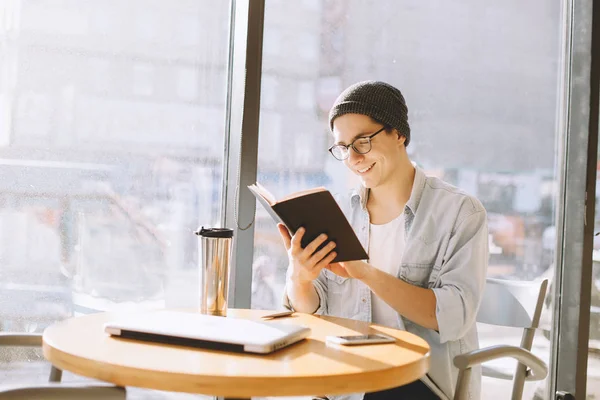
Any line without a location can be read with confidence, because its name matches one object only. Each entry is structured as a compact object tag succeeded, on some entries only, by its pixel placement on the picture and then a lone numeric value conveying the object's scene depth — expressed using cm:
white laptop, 257
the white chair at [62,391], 240
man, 307
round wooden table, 240
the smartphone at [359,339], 268
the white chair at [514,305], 340
